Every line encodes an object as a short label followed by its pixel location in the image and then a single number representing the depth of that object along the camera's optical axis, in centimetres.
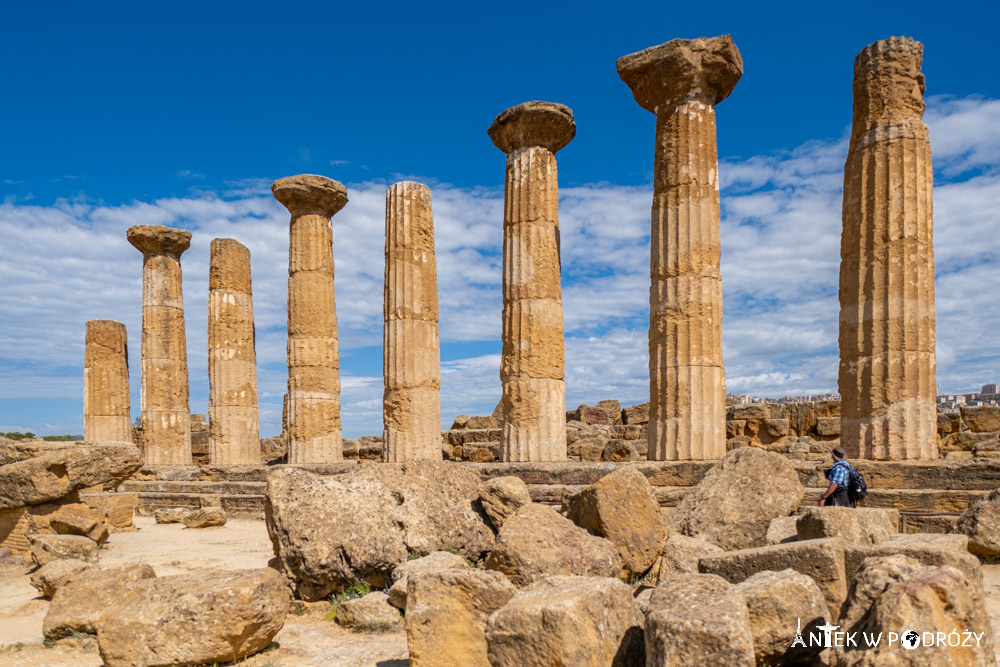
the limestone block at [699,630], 360
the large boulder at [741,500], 761
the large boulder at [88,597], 590
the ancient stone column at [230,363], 1898
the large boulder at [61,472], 973
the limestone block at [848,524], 611
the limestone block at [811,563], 481
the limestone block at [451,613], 479
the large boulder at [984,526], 745
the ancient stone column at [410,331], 1488
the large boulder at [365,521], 677
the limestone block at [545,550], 595
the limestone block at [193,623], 490
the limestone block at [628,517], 673
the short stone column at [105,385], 2105
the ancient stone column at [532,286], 1277
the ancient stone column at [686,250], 1109
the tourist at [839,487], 813
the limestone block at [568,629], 407
